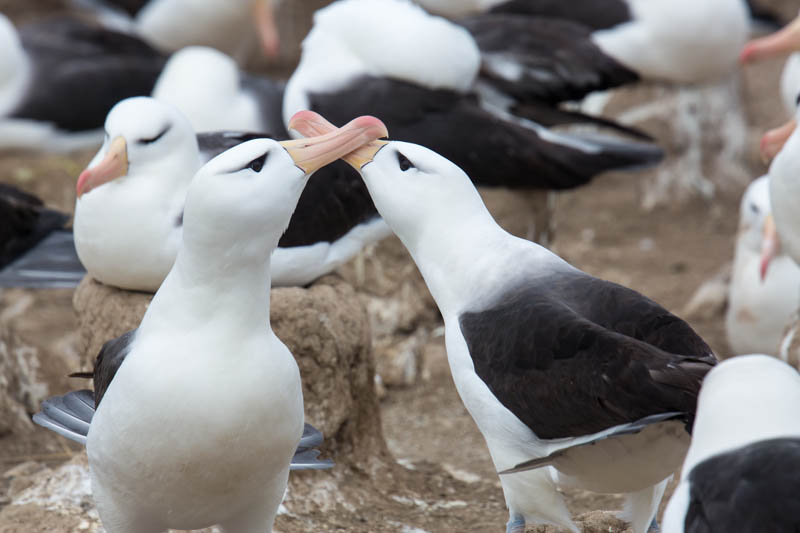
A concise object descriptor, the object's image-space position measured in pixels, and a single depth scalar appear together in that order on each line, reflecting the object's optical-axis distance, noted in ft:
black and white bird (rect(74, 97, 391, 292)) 28.66
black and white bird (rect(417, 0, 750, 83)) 48.96
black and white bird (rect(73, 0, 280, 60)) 65.46
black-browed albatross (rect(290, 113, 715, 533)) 21.07
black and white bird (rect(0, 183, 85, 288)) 34.22
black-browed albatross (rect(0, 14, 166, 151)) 56.34
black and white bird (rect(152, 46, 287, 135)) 43.29
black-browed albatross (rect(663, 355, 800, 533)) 17.89
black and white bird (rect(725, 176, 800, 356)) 43.55
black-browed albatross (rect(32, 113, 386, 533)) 21.25
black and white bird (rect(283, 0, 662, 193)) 37.99
